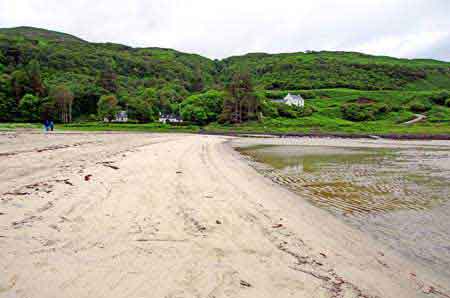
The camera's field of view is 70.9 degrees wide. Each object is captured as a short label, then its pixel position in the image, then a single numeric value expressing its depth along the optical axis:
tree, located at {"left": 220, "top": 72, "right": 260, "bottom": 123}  80.12
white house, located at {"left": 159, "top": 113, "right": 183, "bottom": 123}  103.32
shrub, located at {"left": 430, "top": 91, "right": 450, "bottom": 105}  114.88
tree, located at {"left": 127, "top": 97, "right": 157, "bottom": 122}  89.38
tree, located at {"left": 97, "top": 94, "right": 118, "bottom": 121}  86.05
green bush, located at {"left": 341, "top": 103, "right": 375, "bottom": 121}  94.19
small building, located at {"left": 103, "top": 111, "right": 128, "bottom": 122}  91.38
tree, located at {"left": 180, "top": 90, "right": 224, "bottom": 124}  82.62
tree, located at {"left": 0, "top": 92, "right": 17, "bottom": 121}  87.50
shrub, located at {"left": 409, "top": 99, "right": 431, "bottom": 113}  106.19
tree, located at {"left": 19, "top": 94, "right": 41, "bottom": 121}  86.69
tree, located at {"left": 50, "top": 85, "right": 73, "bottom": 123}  86.12
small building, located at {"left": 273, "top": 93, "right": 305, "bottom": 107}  103.21
